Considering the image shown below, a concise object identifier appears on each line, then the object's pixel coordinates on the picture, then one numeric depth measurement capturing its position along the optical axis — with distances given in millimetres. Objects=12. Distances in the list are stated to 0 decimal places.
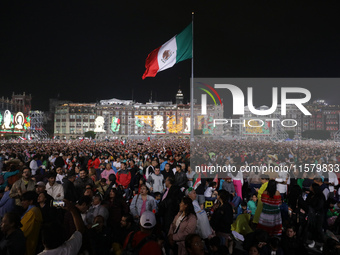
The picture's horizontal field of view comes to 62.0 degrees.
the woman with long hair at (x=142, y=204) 5523
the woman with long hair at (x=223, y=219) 4688
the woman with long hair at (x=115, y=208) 5030
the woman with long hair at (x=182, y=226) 3867
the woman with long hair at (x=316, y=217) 5809
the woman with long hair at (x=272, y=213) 5328
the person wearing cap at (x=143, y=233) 3333
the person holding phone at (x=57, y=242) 2721
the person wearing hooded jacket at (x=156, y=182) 7949
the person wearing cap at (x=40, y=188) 5497
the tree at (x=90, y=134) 94688
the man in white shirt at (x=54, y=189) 6312
